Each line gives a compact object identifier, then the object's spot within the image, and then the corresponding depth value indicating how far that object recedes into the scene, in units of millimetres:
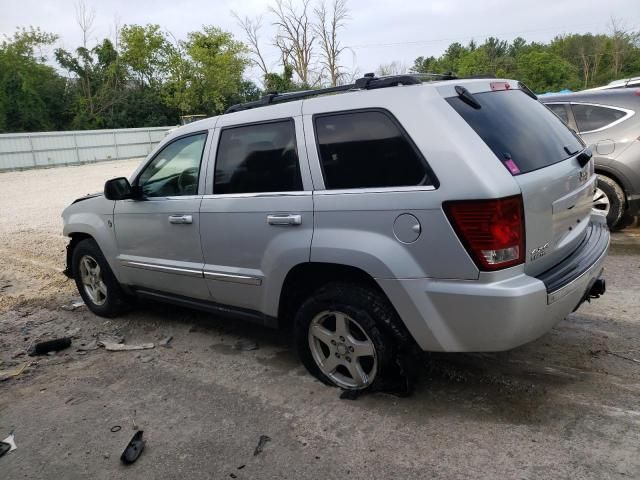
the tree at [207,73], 47000
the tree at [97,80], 47625
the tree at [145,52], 51281
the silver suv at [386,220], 2676
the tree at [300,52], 35906
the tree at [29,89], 44062
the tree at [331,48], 34719
